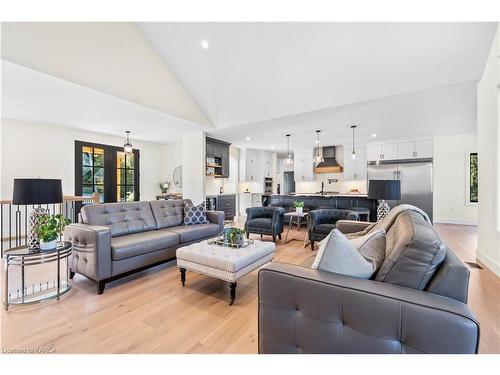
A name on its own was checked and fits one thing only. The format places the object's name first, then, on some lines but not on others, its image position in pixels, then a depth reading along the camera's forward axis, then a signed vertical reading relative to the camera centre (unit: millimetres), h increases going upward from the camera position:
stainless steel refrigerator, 6566 +256
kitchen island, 5035 -341
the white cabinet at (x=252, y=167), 8834 +792
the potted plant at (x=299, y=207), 4859 -413
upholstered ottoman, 2262 -746
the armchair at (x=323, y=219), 3992 -584
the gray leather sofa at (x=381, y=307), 905 -517
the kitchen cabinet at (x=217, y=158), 6332 +856
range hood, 8078 +821
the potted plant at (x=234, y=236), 2764 -579
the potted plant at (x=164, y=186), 7570 +44
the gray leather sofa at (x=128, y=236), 2484 -629
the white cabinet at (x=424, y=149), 6637 +1084
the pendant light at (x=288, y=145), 6450 +1453
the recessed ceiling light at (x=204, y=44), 3680 +2270
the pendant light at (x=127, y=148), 5224 +881
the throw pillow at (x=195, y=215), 3939 -467
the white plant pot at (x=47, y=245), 2291 -567
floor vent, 3250 -1109
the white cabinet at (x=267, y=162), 9438 +1010
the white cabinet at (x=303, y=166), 8805 +806
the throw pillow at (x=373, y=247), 1348 -367
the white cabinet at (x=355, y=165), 7719 +740
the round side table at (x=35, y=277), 2139 -1073
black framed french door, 5797 +414
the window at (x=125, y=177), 6629 +307
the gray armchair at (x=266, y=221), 4480 -658
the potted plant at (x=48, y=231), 2285 -430
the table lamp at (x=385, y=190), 3062 -38
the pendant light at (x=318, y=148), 6068 +1350
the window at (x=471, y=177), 6387 +272
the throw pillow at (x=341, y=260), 1250 -394
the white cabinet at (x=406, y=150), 6844 +1093
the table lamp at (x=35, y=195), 2260 -76
